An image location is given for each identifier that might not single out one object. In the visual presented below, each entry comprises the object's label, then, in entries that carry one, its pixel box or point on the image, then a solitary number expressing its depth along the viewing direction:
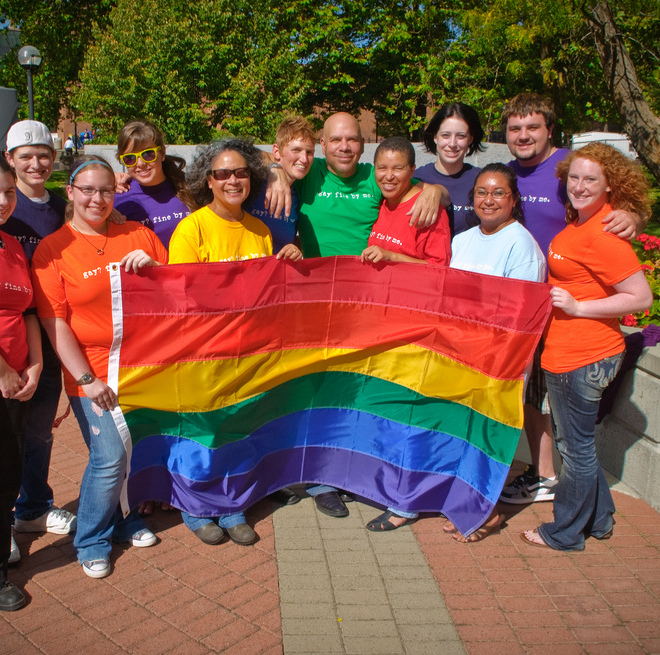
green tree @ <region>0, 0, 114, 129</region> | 25.61
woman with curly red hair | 3.49
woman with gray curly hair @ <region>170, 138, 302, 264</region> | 3.78
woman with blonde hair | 3.36
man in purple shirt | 4.23
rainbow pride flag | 3.68
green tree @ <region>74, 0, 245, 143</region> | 15.64
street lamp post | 15.67
